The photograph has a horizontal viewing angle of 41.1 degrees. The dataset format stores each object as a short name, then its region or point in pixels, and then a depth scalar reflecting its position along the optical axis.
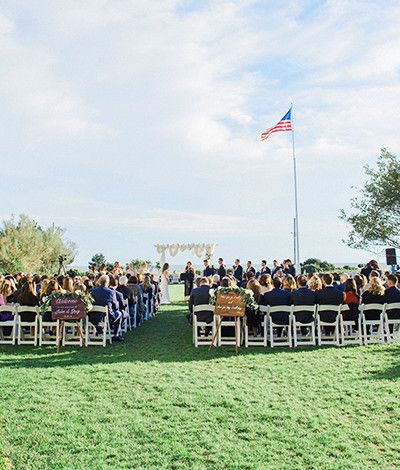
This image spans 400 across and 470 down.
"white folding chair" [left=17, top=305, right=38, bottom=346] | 12.46
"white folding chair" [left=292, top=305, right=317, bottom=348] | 12.09
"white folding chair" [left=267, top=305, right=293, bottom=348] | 12.06
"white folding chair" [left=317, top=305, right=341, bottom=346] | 12.23
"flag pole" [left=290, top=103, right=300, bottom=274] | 32.06
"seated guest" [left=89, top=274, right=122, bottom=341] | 12.66
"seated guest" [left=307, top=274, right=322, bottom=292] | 12.73
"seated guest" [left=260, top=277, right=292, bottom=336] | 12.34
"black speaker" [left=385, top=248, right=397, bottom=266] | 27.66
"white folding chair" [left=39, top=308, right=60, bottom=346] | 12.07
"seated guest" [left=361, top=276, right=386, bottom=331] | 12.54
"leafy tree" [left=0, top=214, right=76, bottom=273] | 42.98
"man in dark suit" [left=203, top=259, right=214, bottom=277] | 24.25
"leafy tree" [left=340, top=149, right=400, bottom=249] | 34.93
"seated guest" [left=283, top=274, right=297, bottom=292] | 13.74
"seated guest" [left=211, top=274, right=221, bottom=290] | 16.04
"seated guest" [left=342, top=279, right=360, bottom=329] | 12.78
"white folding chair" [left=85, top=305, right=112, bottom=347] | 12.29
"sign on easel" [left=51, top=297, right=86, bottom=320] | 11.83
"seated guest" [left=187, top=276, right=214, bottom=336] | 12.70
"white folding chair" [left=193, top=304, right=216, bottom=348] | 12.23
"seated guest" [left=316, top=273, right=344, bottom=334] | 12.48
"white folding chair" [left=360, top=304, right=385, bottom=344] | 12.38
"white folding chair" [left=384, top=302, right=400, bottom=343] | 12.36
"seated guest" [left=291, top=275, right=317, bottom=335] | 12.35
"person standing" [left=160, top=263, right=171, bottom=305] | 23.91
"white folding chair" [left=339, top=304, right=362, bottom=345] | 12.30
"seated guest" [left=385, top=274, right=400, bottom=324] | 12.63
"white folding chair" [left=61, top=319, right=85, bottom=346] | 12.19
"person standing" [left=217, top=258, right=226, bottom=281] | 23.91
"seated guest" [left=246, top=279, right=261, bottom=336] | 12.48
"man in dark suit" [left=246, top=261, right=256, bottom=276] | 23.31
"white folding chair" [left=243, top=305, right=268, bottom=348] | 12.17
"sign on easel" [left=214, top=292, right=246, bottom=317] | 11.64
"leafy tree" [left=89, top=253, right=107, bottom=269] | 56.21
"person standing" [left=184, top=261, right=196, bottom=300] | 24.23
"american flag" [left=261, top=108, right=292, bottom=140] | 29.87
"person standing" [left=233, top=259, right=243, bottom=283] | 24.43
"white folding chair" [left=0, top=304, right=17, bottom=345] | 12.60
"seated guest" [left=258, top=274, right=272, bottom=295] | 13.38
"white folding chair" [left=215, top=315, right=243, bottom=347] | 11.88
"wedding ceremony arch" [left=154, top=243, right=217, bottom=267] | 39.50
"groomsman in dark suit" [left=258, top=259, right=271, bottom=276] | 23.16
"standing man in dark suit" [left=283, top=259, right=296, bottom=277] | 23.25
